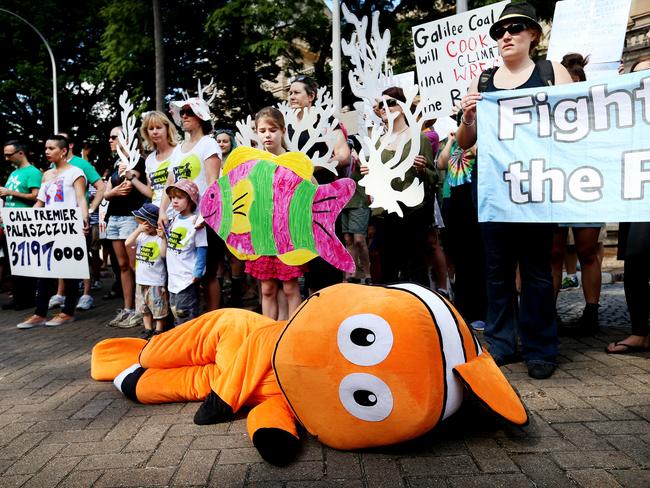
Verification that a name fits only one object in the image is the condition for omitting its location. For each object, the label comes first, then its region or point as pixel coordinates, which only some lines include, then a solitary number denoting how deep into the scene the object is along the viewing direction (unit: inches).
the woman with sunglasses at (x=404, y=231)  158.7
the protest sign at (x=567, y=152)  114.1
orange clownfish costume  80.1
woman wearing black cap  121.6
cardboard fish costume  135.7
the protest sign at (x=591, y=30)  178.2
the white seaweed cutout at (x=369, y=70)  160.0
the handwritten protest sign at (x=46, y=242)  212.2
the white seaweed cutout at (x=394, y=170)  142.7
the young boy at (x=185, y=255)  159.0
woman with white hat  167.6
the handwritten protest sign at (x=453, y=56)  191.0
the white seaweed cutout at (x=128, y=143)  194.1
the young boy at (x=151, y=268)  170.1
